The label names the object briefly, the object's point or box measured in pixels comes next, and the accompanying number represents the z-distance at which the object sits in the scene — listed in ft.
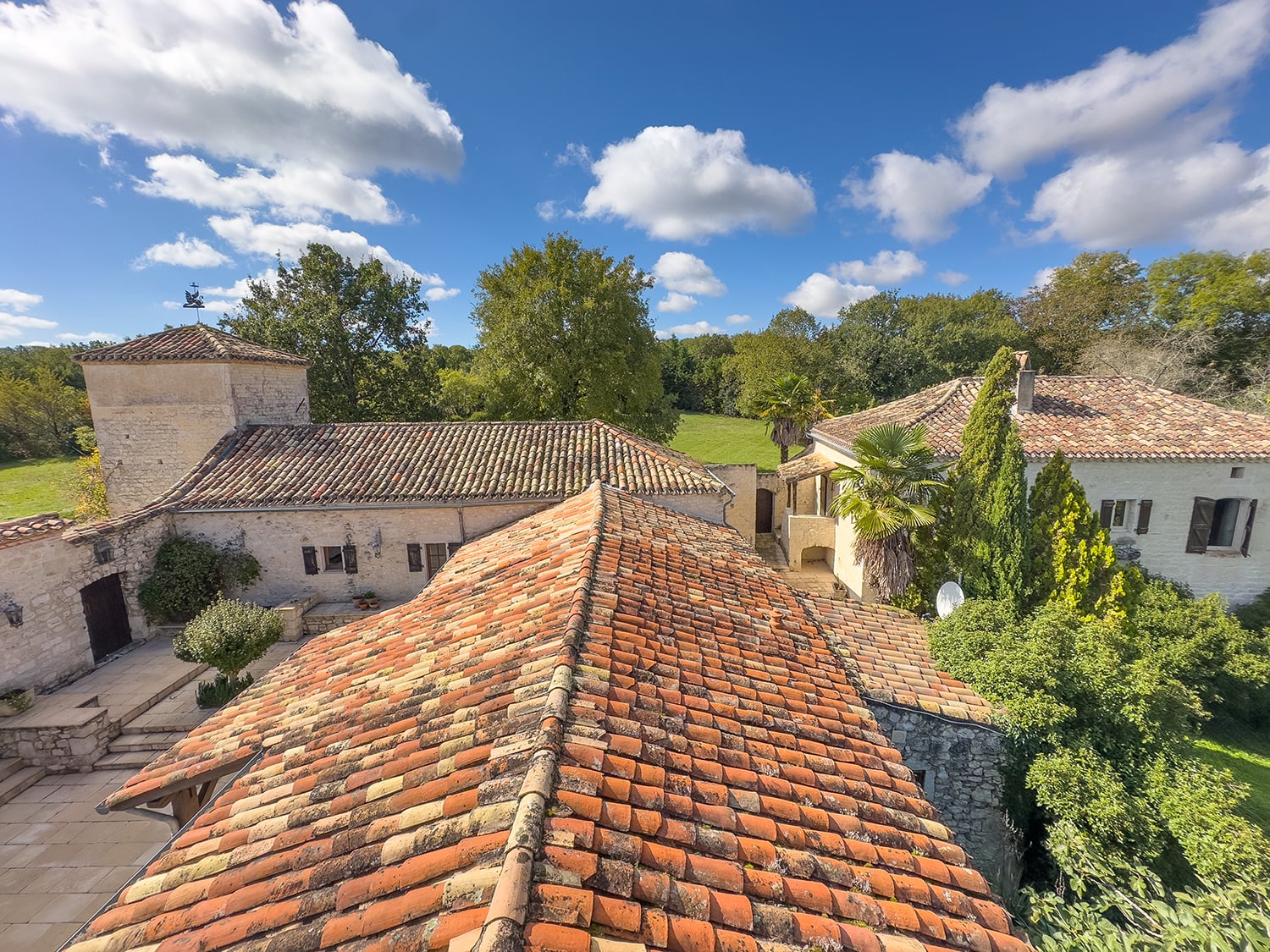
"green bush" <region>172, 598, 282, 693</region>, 34.73
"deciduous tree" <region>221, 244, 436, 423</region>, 87.15
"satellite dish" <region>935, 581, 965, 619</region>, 37.91
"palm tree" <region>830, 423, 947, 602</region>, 44.06
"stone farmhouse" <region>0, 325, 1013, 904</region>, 35.91
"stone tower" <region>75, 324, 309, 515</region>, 51.03
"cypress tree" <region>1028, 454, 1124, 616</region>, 42.63
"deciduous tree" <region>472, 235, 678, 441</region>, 82.48
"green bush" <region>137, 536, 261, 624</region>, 44.45
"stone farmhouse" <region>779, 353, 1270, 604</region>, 51.08
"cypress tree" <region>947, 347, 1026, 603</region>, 43.47
